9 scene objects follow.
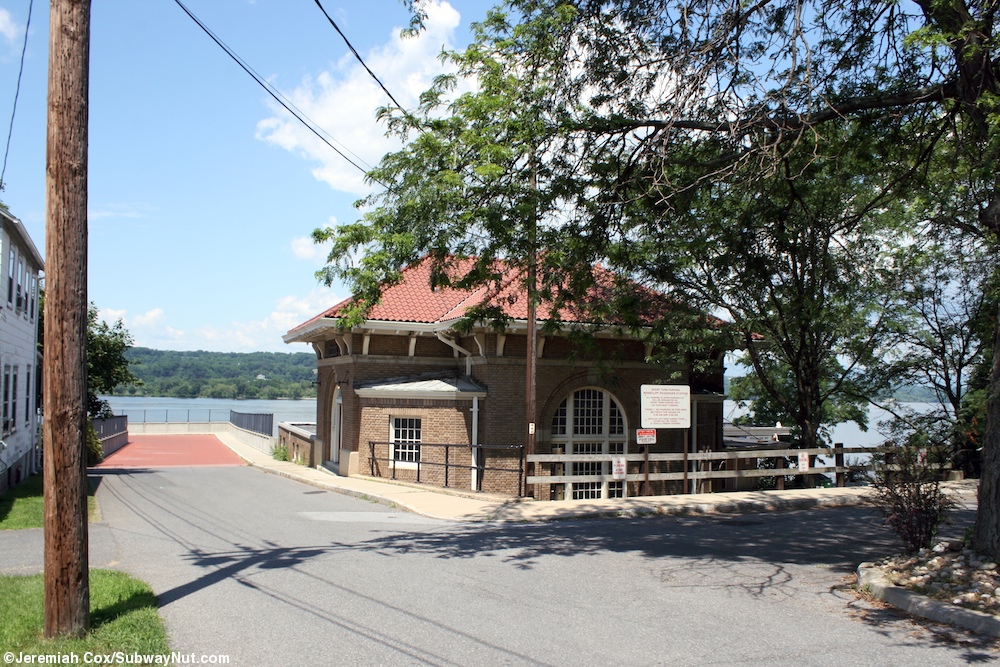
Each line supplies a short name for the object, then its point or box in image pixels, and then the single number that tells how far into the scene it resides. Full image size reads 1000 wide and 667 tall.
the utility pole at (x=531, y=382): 16.66
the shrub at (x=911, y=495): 9.12
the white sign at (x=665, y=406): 16.66
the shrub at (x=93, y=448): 28.86
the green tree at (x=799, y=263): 12.02
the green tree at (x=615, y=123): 10.06
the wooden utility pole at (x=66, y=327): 6.24
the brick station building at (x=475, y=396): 20.78
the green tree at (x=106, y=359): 30.38
